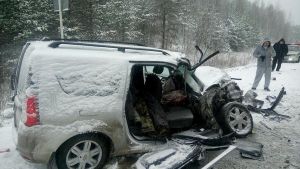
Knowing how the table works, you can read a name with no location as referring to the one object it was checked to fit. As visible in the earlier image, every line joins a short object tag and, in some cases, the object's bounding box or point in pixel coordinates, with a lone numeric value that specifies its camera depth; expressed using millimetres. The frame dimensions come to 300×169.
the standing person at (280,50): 14987
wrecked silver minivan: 3725
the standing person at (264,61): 10492
